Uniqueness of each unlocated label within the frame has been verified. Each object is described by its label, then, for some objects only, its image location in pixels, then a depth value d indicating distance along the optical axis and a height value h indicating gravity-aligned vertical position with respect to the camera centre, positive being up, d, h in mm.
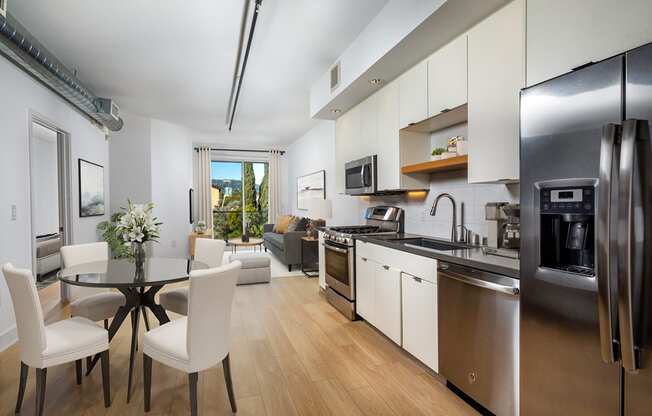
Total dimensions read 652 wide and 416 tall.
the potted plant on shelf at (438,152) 2961 +441
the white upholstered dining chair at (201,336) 1767 -749
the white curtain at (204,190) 8852 +389
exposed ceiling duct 2506 +1274
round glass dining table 2127 -477
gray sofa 6012 -785
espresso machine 2180 -170
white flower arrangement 2613 -154
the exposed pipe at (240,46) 2839 +1632
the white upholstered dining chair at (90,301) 2551 -740
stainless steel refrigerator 1136 -156
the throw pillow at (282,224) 7509 -463
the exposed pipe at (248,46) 2646 +1548
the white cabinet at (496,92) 1972 +686
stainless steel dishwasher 1725 -753
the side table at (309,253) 5959 -882
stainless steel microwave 3684 +311
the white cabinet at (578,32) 1382 +773
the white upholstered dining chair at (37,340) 1809 -773
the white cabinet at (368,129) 3693 +843
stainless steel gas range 3594 -528
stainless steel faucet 2894 -158
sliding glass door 9438 +209
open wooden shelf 2498 +301
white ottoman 5141 -1012
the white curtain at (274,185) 9531 +537
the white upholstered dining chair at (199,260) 2747 -534
